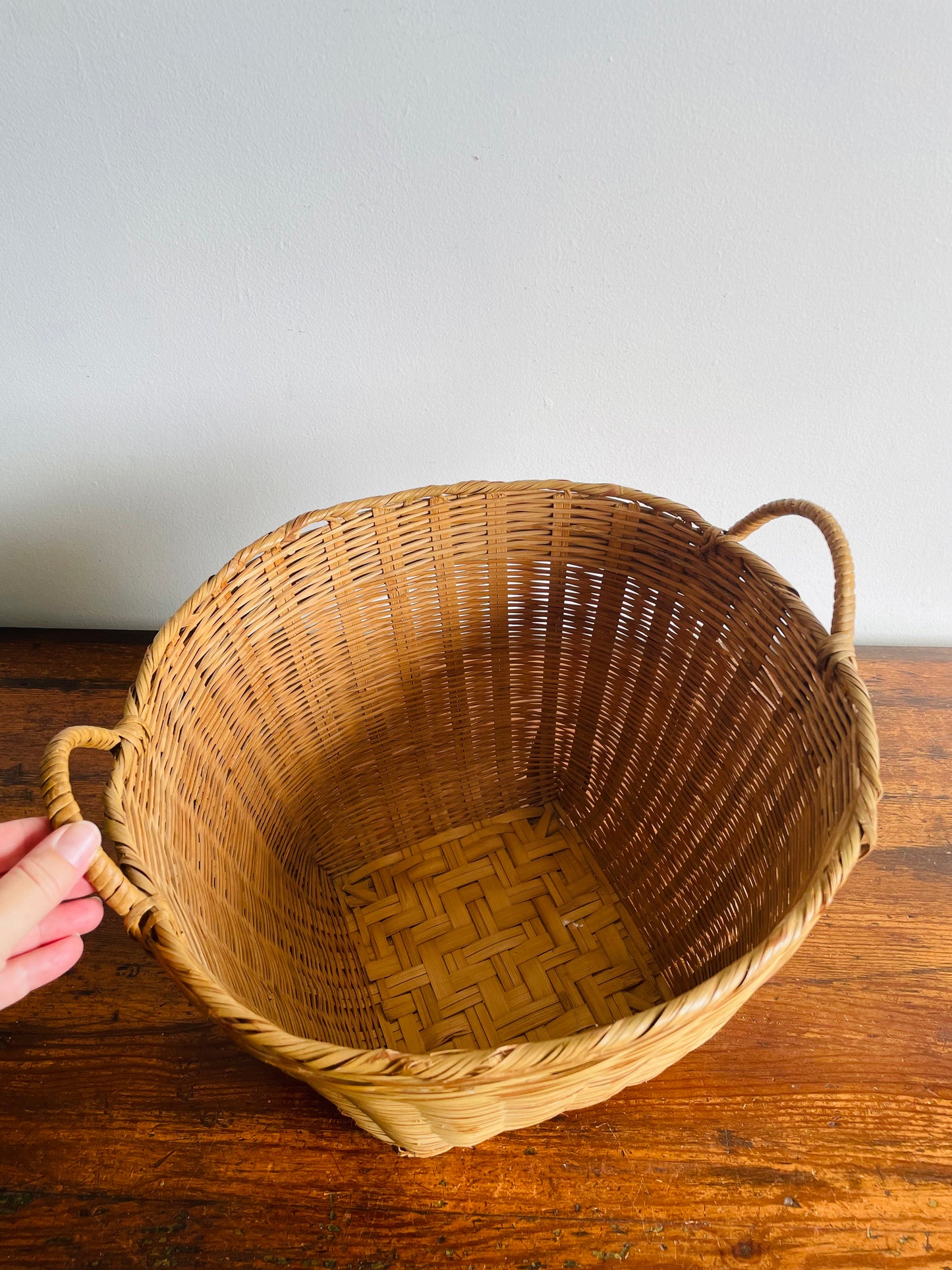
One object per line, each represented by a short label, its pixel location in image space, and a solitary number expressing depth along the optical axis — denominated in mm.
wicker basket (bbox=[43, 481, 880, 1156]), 493
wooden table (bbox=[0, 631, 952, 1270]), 537
